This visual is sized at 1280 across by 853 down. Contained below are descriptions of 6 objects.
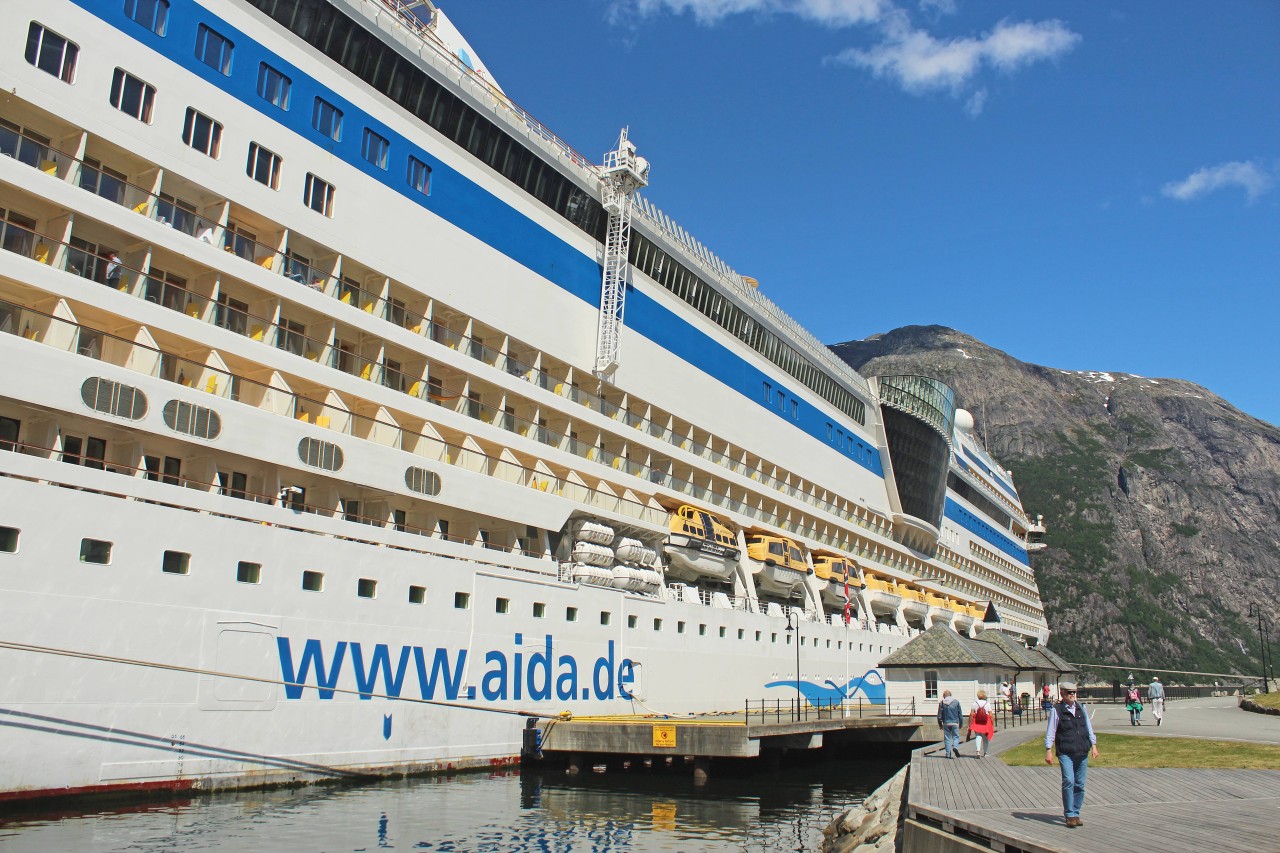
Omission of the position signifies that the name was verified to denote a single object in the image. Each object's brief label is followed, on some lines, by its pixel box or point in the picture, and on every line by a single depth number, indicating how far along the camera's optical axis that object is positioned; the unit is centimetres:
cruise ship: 1709
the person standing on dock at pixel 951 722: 2253
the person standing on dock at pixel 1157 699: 3366
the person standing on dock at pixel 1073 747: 1194
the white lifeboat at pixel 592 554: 2906
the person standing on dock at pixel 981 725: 2267
